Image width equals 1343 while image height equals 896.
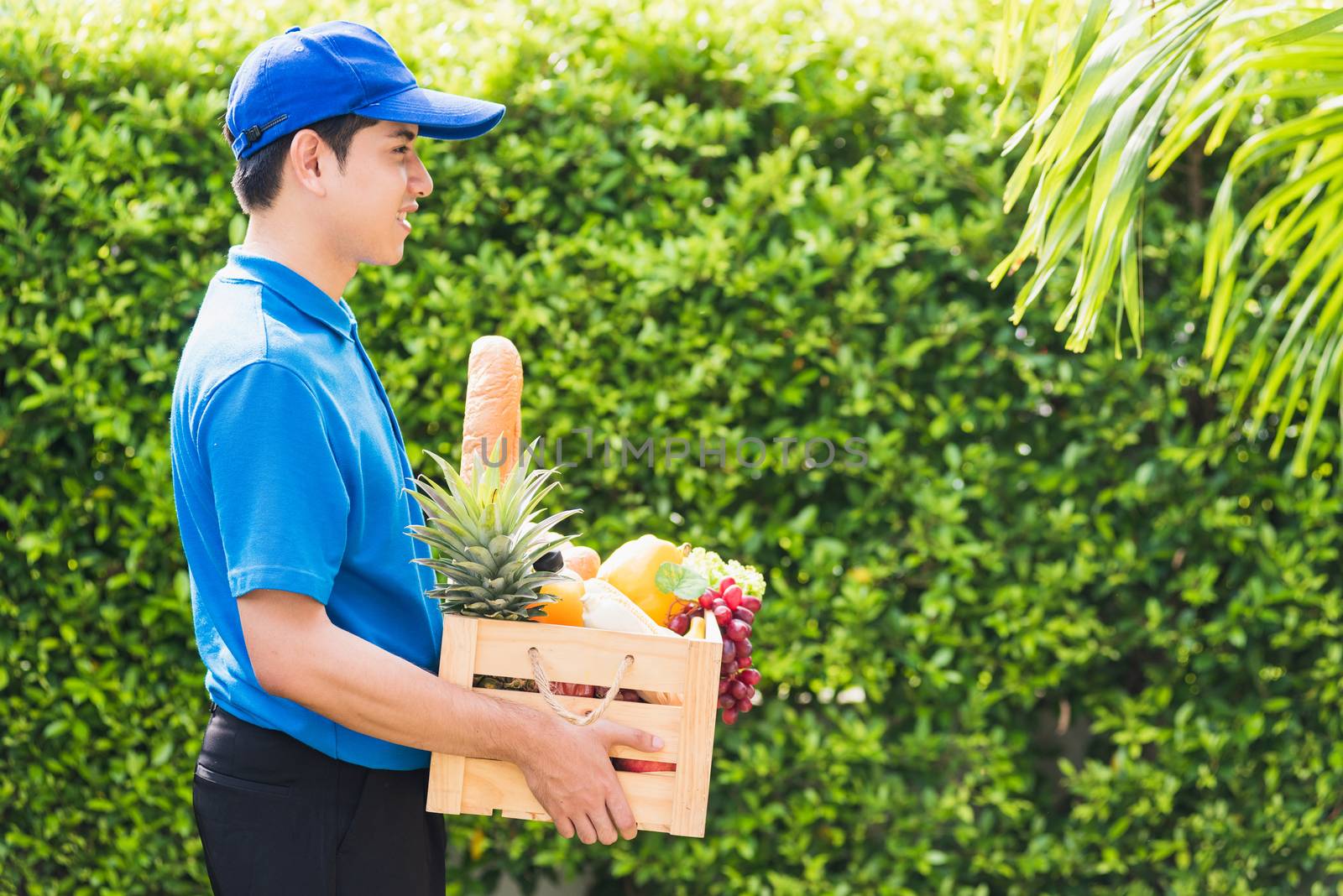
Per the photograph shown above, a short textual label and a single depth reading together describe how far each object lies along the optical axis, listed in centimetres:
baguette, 535
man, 508
